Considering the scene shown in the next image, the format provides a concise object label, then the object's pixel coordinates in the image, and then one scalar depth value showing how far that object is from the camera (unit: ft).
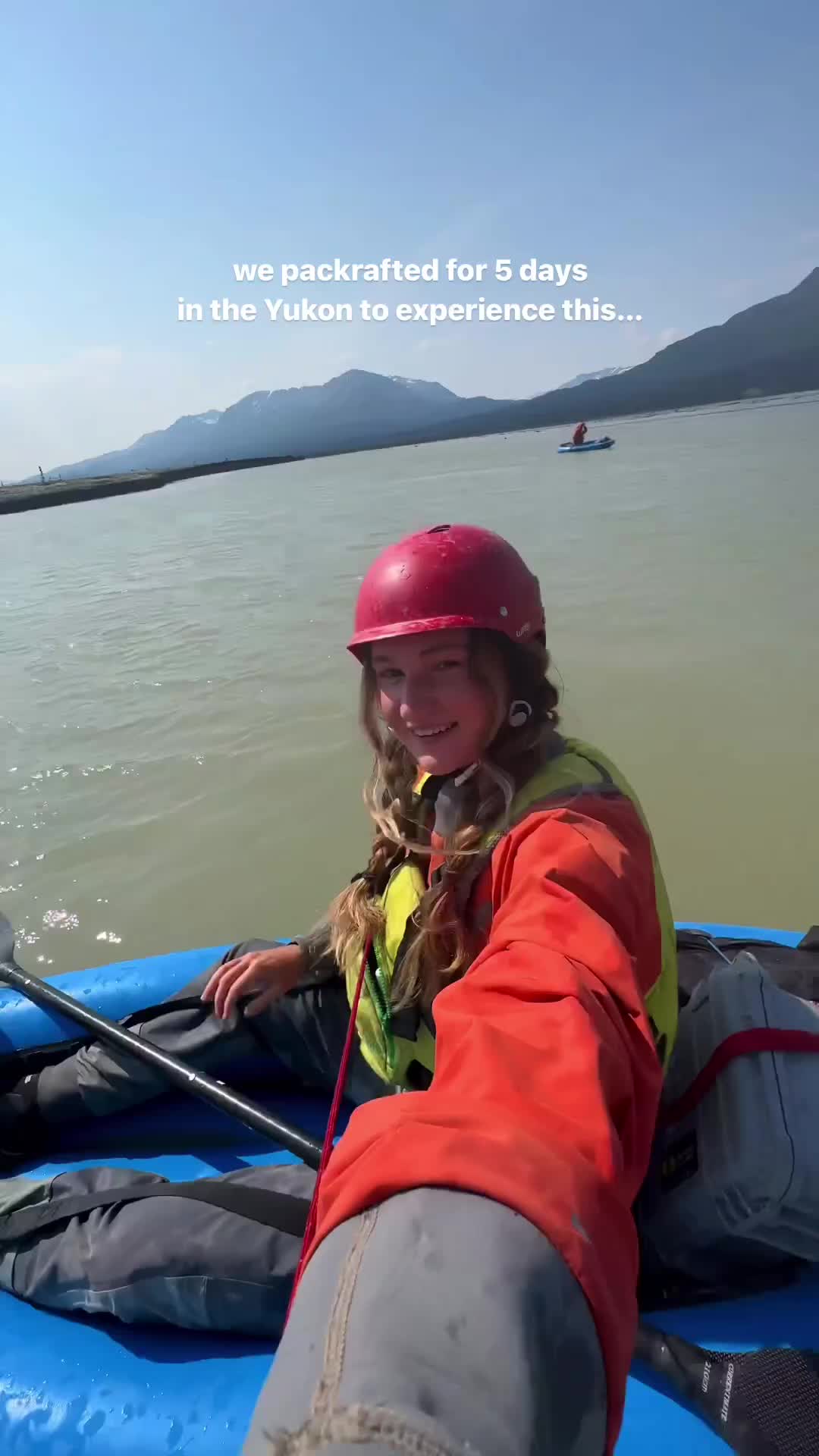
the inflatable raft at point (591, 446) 97.71
